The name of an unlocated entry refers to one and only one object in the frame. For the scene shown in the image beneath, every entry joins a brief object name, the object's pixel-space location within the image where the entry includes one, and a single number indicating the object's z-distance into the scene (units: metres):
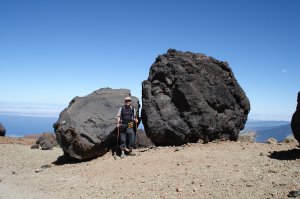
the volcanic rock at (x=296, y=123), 11.06
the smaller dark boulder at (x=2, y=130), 25.99
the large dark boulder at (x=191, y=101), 14.08
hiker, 13.78
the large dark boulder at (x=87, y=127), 13.49
